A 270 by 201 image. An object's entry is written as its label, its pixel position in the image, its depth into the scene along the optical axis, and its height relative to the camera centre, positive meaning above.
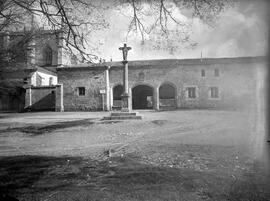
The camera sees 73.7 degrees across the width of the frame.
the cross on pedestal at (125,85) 12.93 +1.24
